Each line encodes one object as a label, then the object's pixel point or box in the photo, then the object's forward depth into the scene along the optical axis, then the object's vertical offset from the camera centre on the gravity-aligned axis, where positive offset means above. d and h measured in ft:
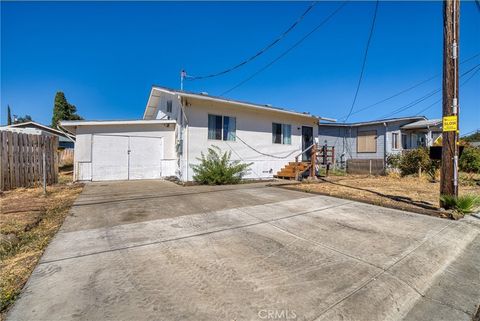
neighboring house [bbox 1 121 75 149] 67.21 +9.19
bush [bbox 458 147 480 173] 47.55 -0.17
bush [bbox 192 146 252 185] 32.30 -1.43
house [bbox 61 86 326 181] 34.58 +3.26
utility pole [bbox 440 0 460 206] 17.02 +4.33
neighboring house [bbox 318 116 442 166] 57.11 +6.19
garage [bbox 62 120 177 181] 35.86 +1.56
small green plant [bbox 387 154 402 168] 49.24 -0.02
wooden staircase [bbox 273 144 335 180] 38.06 -1.36
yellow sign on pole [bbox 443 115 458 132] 16.83 +2.60
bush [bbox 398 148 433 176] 44.24 -0.37
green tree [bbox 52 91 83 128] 113.29 +24.19
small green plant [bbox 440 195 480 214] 16.76 -3.02
